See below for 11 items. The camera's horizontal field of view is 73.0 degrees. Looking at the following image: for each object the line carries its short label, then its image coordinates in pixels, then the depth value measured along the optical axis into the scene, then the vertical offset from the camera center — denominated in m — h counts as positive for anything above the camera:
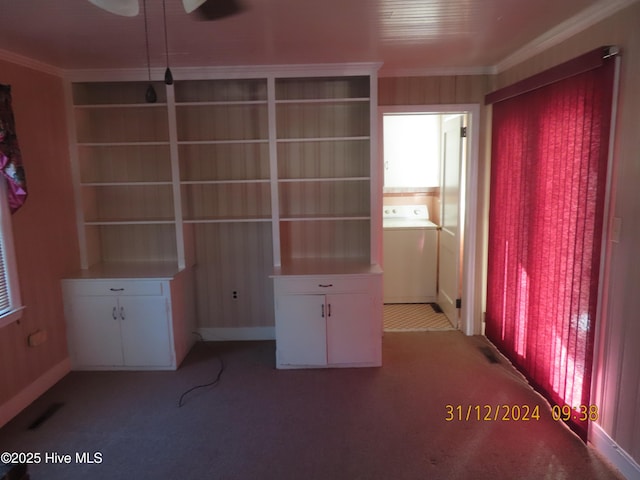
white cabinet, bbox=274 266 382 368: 3.17 -1.02
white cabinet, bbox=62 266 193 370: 3.20 -1.02
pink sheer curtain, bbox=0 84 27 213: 2.53 +0.18
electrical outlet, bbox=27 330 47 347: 2.85 -1.00
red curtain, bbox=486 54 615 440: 2.20 -0.28
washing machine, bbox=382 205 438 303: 4.64 -0.87
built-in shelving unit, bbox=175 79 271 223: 3.57 +0.27
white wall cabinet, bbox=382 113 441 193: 4.72 +0.32
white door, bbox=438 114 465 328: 3.83 -0.33
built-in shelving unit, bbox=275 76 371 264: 3.54 +0.12
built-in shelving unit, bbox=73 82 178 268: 3.51 +0.08
